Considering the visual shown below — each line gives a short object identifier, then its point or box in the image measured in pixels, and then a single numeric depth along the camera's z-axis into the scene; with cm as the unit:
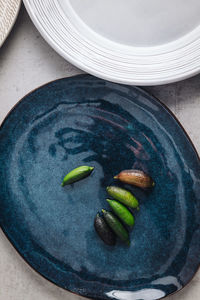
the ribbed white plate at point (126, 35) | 85
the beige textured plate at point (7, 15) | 87
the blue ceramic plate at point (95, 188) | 86
